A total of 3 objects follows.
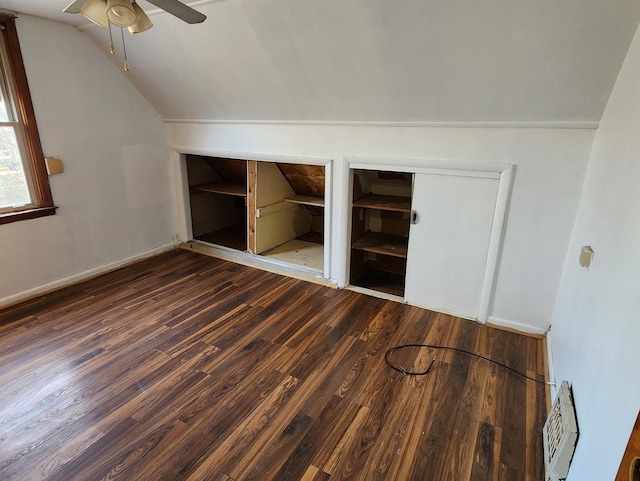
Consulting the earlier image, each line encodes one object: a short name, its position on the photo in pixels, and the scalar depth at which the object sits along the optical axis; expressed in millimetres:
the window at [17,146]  2805
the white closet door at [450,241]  2668
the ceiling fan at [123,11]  1596
